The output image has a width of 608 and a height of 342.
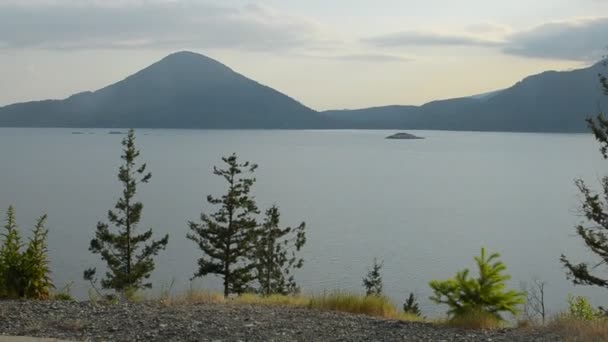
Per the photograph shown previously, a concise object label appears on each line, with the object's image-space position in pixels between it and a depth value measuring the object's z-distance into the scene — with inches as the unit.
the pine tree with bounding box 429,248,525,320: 413.7
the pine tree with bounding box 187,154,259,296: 1733.5
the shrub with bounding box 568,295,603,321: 808.3
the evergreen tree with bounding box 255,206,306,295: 1927.9
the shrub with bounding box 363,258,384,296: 1919.3
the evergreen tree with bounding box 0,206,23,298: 430.6
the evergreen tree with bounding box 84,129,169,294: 1797.5
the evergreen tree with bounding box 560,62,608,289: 864.3
